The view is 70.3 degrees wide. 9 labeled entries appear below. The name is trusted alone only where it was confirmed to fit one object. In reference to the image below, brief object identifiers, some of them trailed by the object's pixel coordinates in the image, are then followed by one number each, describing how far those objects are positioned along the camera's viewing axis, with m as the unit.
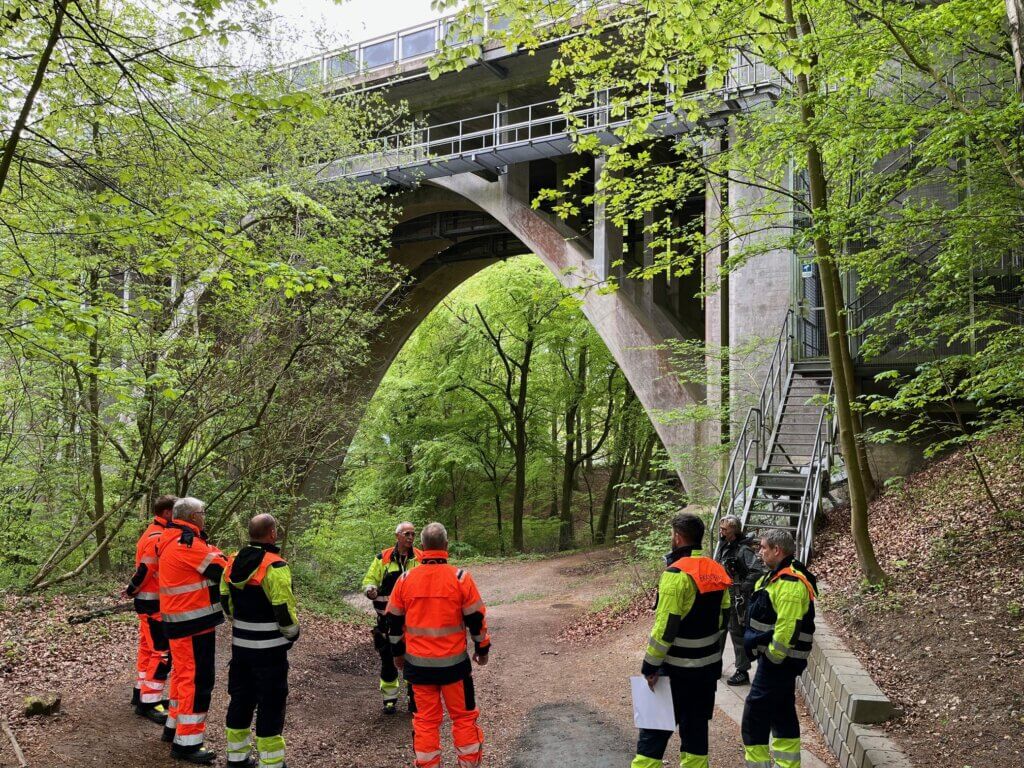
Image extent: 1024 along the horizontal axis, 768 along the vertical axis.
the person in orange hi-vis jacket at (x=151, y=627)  5.23
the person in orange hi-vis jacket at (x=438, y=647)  4.35
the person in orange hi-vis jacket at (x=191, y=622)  4.73
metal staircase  8.94
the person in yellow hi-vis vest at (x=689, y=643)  4.04
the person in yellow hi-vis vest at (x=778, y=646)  4.13
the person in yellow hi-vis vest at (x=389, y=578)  6.16
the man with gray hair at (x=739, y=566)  5.93
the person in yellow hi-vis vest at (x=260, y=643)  4.43
